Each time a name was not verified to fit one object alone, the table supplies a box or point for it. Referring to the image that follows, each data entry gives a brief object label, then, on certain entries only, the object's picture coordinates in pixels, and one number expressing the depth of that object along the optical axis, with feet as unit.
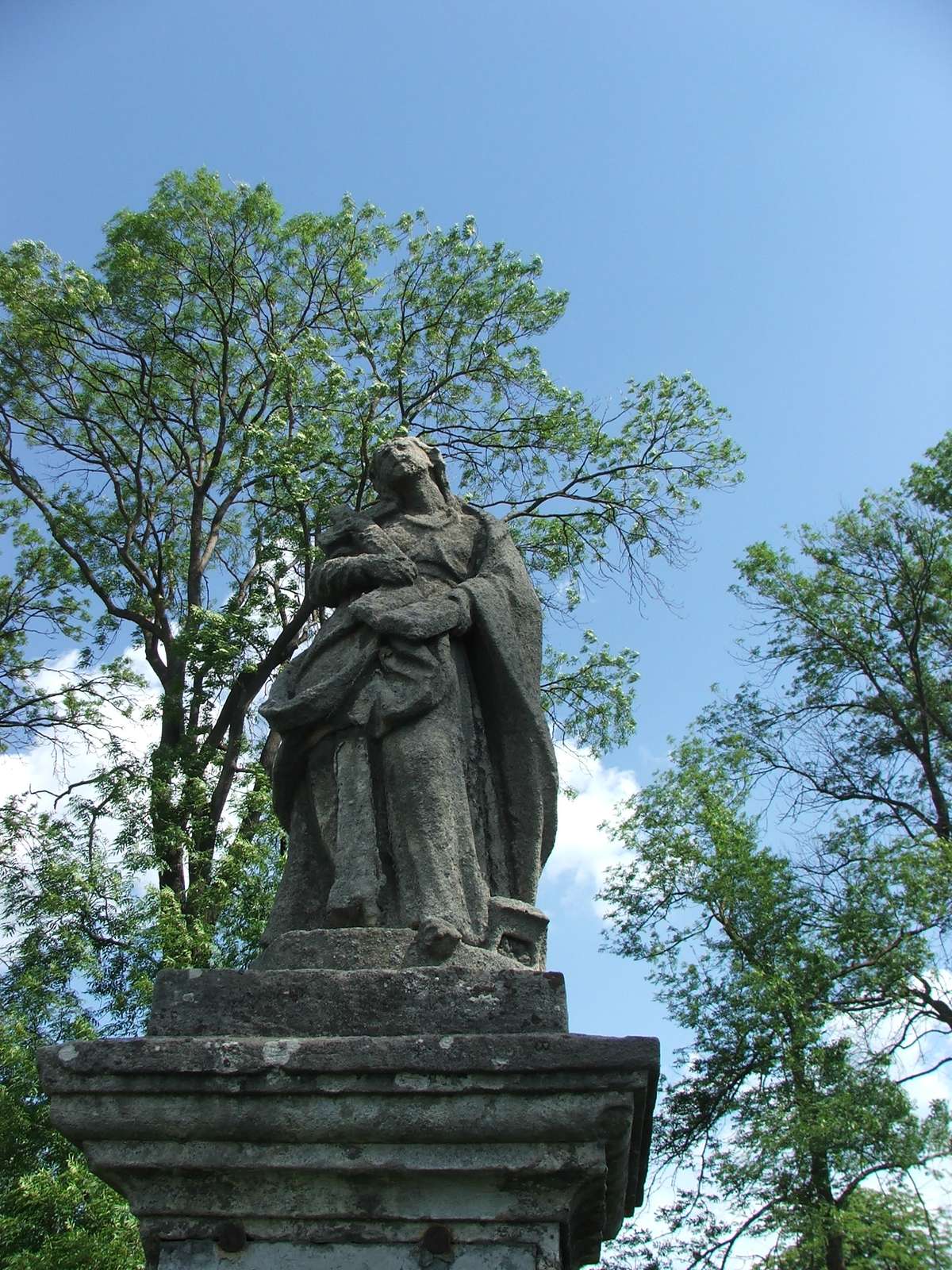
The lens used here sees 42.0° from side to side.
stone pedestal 11.59
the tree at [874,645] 63.46
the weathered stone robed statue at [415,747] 14.83
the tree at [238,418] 51.34
